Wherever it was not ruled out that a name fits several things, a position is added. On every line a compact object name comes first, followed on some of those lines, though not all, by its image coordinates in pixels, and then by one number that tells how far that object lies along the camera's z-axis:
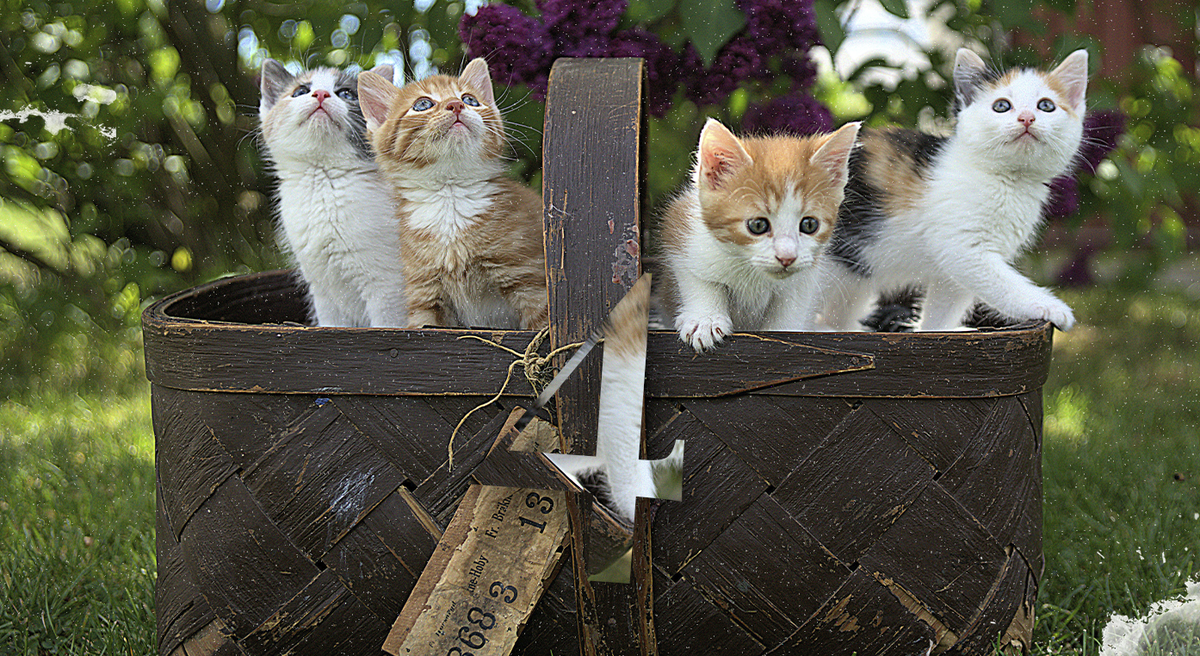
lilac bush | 1.19
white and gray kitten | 1.04
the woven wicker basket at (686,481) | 0.78
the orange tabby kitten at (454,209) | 0.96
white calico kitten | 0.99
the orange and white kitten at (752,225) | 0.83
